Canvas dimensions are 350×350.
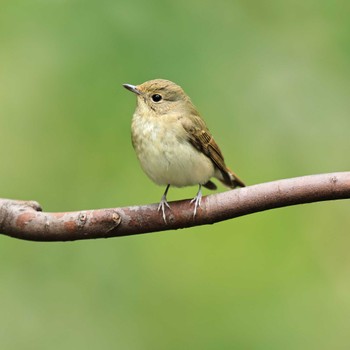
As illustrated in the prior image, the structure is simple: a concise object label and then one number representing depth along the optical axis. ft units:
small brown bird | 25.23
